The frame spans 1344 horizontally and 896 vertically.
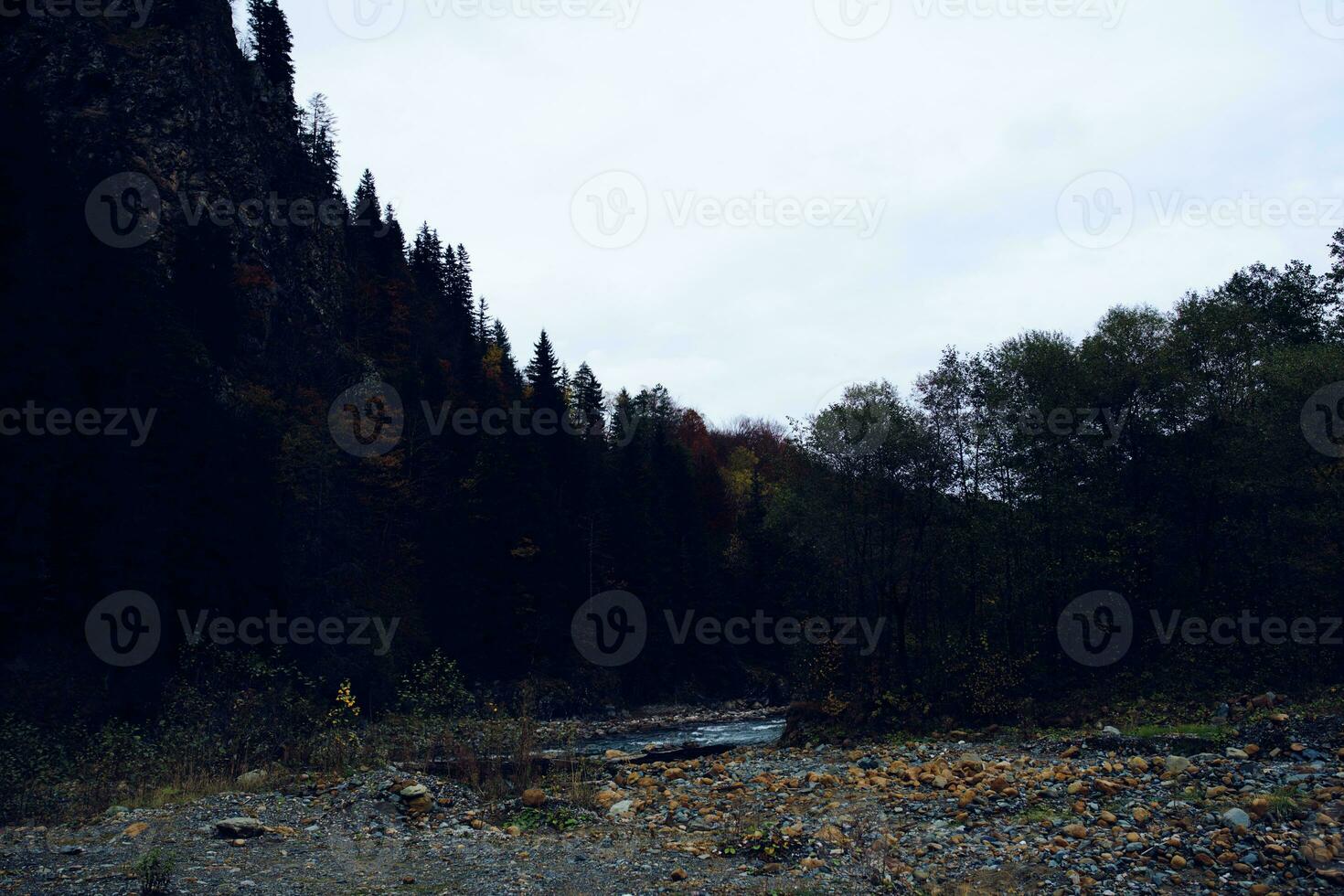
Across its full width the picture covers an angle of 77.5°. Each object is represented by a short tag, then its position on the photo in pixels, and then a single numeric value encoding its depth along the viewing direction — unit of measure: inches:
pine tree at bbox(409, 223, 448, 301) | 3321.9
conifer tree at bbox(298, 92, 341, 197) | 2748.5
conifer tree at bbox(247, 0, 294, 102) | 2758.4
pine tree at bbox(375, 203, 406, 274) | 3002.0
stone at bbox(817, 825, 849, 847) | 597.9
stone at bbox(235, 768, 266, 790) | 828.0
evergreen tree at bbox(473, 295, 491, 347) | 3523.6
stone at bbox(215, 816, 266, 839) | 644.7
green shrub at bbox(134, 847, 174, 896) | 481.1
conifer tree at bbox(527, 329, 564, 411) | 2551.7
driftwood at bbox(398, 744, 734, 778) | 893.2
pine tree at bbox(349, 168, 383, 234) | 3198.8
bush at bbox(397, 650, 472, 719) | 1098.1
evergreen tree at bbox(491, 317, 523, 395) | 3154.5
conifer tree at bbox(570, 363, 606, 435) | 2844.5
